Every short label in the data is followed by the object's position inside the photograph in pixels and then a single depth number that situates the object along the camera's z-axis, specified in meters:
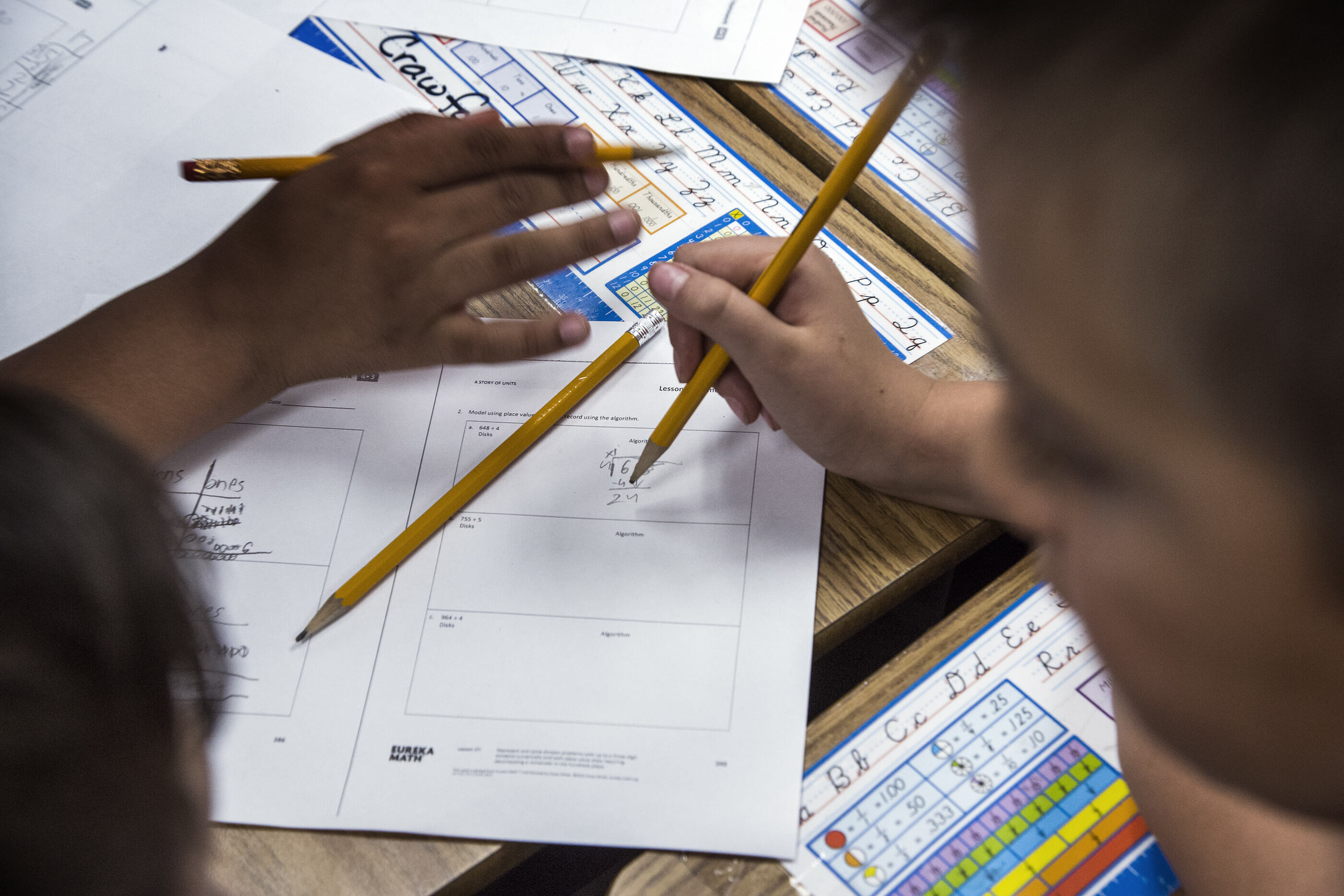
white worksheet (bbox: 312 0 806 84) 0.84
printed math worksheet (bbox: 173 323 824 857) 0.50
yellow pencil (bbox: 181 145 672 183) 0.67
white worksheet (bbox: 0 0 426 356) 0.71
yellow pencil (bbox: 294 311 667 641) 0.55
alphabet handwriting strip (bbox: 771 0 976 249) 0.77
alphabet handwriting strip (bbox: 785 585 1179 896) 0.48
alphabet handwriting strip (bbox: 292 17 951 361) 0.69
